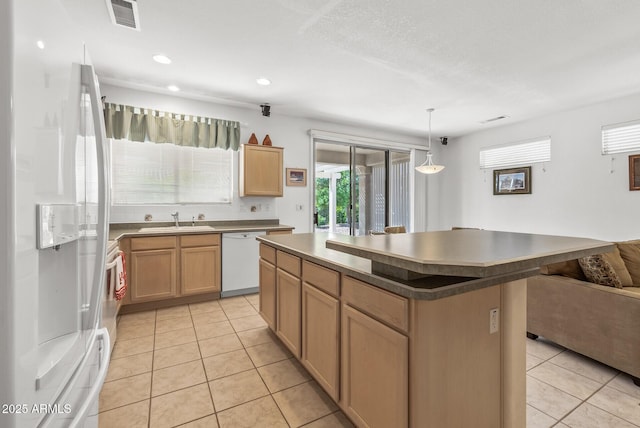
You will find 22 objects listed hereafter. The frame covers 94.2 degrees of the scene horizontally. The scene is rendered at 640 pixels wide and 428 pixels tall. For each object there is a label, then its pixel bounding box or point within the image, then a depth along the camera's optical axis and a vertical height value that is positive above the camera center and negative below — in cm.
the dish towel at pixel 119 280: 236 -57
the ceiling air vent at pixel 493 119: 481 +153
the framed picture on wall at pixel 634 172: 376 +50
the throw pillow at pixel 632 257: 247 -39
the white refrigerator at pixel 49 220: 47 -2
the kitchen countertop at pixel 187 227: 336 -22
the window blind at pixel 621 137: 381 +98
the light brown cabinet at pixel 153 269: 330 -66
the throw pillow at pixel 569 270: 246 -50
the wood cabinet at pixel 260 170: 418 +59
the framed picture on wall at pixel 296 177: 477 +56
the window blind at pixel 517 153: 479 +100
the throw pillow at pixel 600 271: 223 -46
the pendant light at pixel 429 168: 438 +63
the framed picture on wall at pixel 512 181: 498 +53
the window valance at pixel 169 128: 359 +108
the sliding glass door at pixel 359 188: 546 +44
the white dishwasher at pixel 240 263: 382 -68
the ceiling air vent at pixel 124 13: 213 +150
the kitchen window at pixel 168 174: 372 +50
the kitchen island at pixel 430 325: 119 -53
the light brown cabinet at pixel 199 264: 356 -65
